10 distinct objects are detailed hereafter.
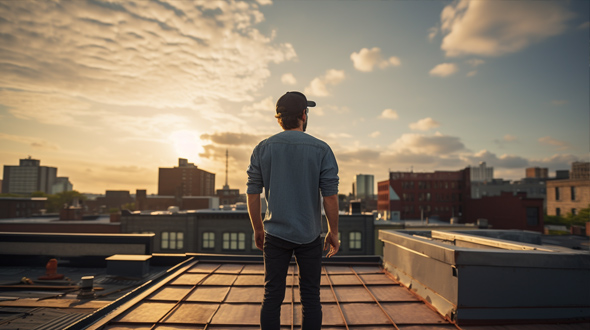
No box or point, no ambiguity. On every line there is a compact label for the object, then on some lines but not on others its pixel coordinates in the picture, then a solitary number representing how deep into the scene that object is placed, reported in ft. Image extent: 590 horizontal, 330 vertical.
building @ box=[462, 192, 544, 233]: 154.81
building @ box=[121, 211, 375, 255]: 112.98
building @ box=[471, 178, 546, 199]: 288.10
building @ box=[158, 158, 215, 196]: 306.35
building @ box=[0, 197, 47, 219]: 191.31
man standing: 10.53
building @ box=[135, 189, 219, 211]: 199.41
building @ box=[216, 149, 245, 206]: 285.97
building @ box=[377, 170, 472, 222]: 211.61
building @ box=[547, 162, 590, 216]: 180.65
